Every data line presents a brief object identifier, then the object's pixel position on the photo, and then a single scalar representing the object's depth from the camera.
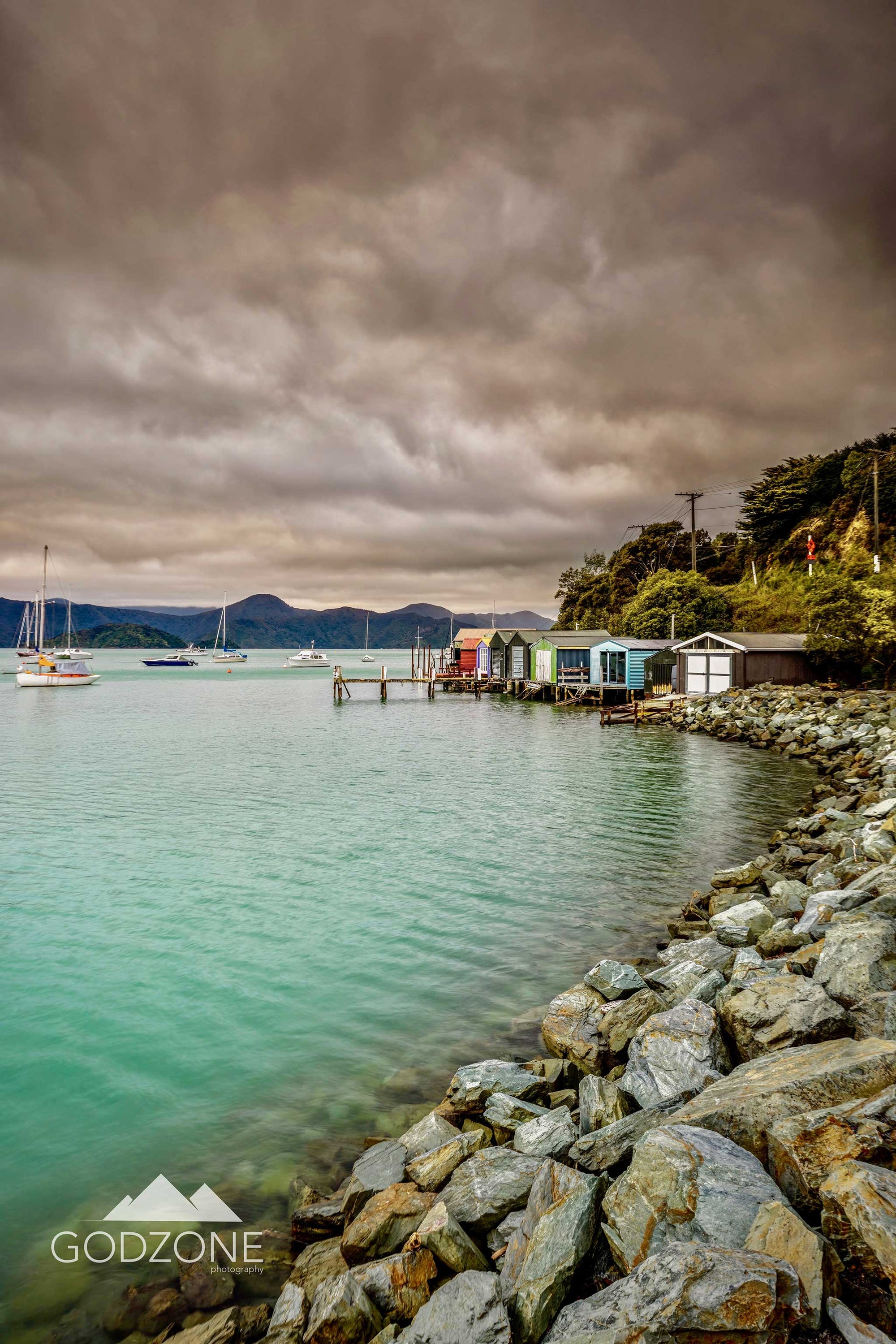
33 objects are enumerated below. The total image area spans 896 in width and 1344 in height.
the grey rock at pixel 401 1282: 3.72
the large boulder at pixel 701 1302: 2.59
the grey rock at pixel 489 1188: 4.07
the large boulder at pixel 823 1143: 3.28
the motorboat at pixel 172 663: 150.12
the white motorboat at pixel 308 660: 153.62
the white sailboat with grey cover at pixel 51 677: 74.06
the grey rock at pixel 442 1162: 4.68
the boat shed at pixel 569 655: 52.31
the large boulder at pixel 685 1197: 3.28
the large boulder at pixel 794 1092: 3.82
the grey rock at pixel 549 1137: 4.63
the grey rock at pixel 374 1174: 4.68
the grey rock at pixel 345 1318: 3.58
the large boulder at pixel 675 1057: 4.99
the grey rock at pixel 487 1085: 5.57
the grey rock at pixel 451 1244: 3.80
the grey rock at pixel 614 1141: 4.18
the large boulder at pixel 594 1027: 6.22
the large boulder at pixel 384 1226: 4.19
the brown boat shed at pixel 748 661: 38.34
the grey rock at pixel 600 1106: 4.84
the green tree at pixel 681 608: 54.69
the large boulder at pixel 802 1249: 2.69
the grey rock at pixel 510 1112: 5.17
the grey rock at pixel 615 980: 7.29
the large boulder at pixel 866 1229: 2.71
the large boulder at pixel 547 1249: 3.27
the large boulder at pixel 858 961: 5.28
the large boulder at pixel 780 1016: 4.96
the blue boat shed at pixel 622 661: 46.34
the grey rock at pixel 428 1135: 5.15
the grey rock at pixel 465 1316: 3.27
